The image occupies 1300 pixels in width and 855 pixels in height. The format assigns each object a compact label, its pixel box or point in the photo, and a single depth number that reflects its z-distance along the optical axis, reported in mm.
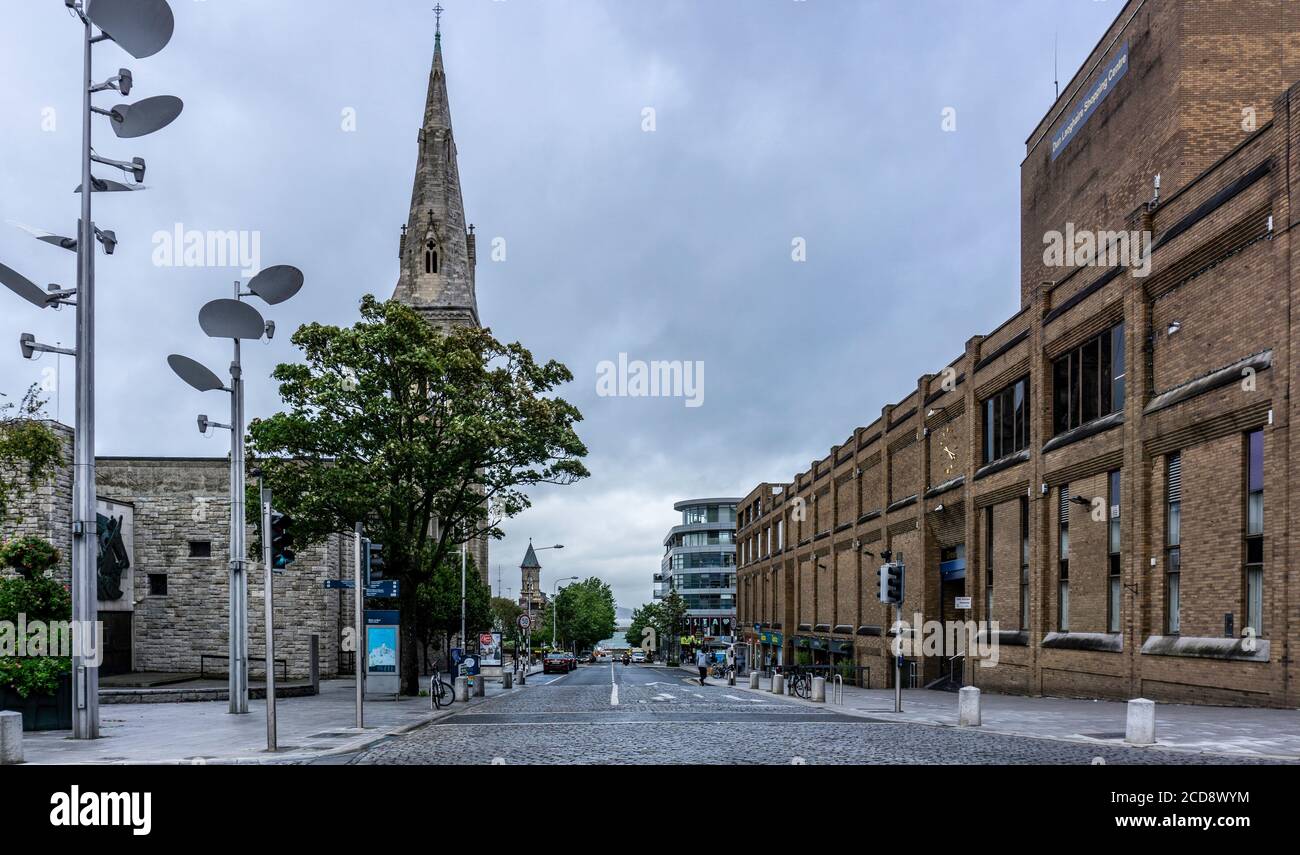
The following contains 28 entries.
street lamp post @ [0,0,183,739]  16453
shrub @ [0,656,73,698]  17016
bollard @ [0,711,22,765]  12953
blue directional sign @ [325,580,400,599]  22061
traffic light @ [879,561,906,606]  23609
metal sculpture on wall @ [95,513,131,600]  37938
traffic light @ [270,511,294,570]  16891
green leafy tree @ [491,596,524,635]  131500
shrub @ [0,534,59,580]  18016
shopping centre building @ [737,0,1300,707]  21234
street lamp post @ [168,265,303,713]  19234
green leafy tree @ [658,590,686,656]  117250
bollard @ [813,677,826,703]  30281
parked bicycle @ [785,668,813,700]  34281
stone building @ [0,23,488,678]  41969
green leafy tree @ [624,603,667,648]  126312
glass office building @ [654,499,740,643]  139625
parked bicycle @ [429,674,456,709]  26250
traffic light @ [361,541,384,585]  20156
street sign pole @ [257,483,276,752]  14406
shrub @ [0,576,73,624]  17453
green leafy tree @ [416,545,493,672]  52344
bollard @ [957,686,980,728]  19266
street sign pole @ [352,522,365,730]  19391
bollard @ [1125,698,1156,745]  14867
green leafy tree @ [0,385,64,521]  20078
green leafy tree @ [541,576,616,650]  155750
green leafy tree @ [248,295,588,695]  29844
